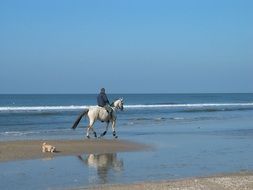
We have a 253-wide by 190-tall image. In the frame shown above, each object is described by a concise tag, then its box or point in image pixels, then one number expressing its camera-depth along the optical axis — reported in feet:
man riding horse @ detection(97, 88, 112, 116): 80.10
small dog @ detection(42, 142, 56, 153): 61.67
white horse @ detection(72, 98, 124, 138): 81.71
